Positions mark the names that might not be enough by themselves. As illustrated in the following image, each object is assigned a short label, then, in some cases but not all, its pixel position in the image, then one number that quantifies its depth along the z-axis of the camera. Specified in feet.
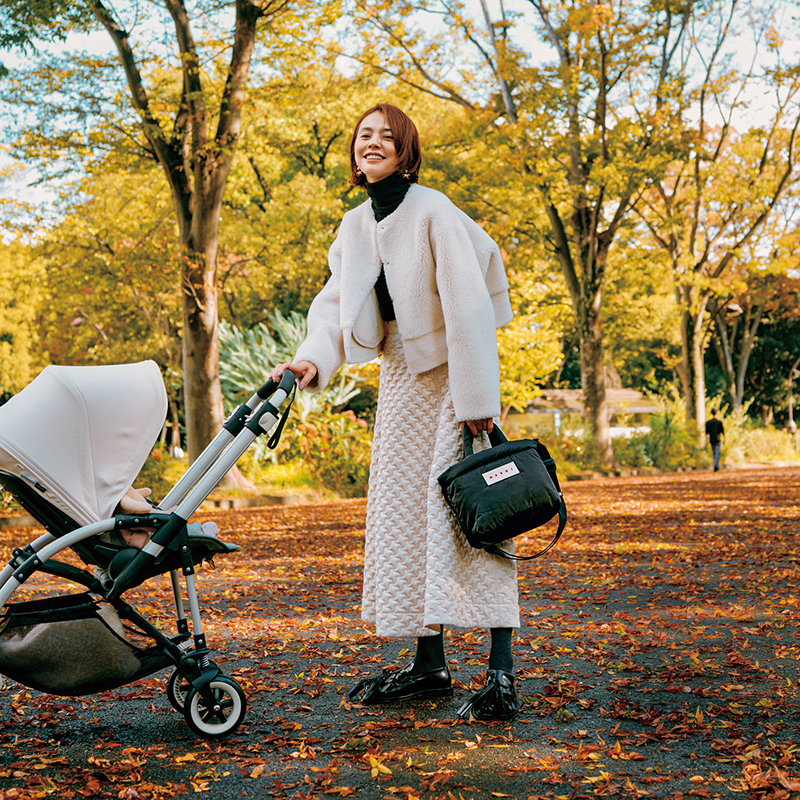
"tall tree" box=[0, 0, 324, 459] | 44.37
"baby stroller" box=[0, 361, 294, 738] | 8.96
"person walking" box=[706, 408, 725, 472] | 77.92
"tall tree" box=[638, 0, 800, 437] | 72.90
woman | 10.38
